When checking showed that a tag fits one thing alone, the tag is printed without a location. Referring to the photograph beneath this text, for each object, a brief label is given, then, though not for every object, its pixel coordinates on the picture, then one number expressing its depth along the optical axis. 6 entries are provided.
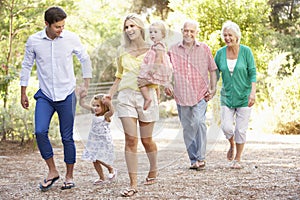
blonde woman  4.29
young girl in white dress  4.98
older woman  5.84
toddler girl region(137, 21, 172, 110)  4.21
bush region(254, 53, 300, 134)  10.60
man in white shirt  4.74
